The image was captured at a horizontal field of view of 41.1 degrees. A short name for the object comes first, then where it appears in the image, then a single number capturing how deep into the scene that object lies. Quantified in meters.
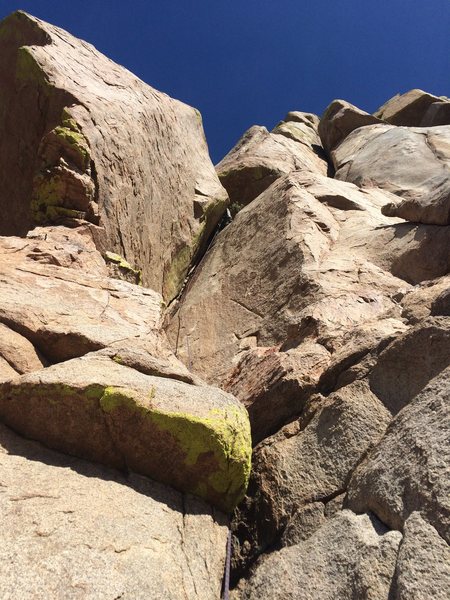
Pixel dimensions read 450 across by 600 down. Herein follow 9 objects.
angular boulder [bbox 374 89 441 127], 38.12
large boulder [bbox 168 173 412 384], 13.21
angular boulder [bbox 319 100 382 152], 38.75
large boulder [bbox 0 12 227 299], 14.63
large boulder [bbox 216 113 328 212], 27.05
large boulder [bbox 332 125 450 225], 25.00
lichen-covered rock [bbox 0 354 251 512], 7.22
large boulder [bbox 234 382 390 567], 7.67
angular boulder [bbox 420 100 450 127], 35.72
